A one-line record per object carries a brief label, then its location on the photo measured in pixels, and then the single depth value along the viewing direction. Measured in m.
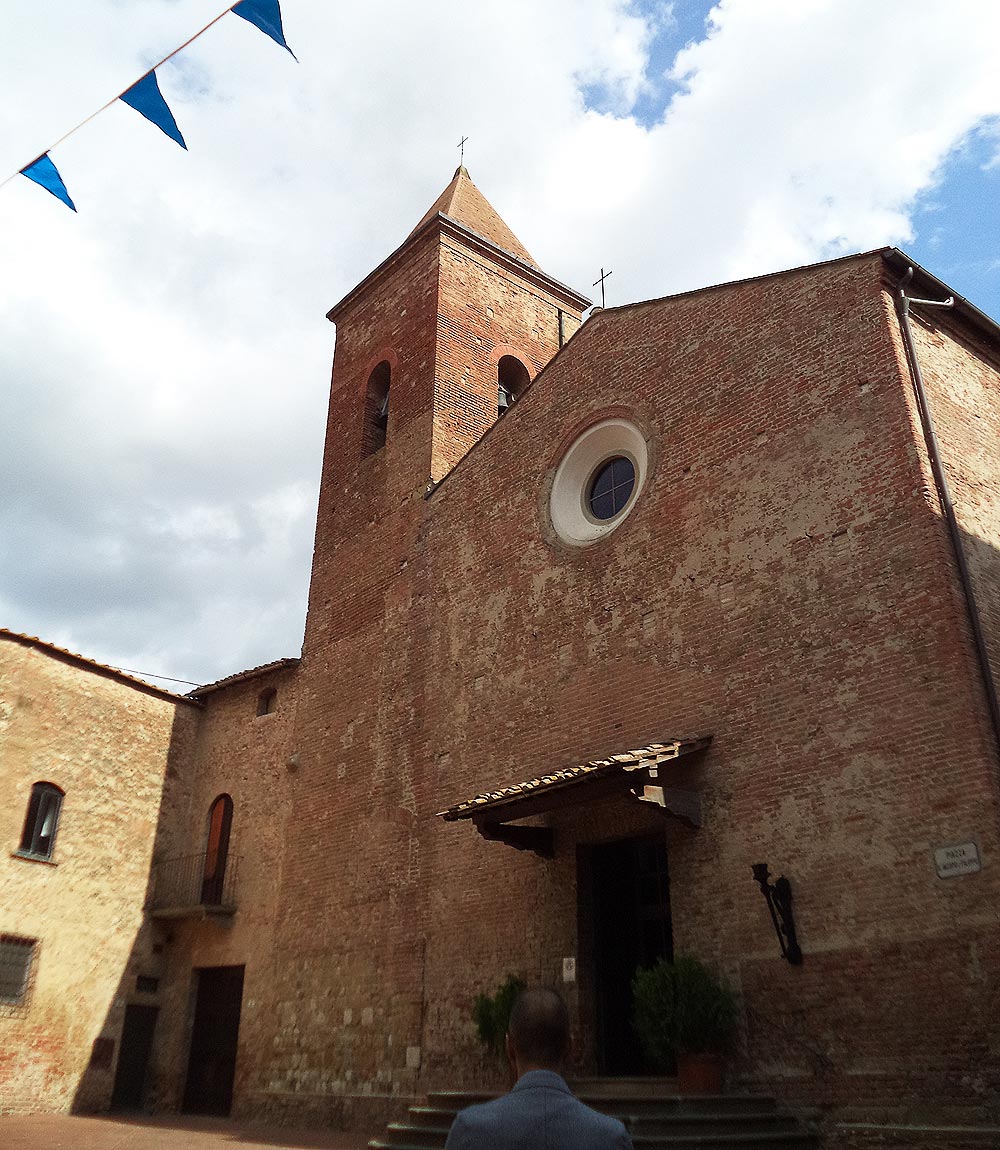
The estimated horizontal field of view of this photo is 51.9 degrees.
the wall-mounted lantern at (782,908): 8.19
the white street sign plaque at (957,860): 7.39
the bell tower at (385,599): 12.33
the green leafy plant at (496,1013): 9.88
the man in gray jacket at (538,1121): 2.30
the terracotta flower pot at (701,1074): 8.11
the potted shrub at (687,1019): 8.16
